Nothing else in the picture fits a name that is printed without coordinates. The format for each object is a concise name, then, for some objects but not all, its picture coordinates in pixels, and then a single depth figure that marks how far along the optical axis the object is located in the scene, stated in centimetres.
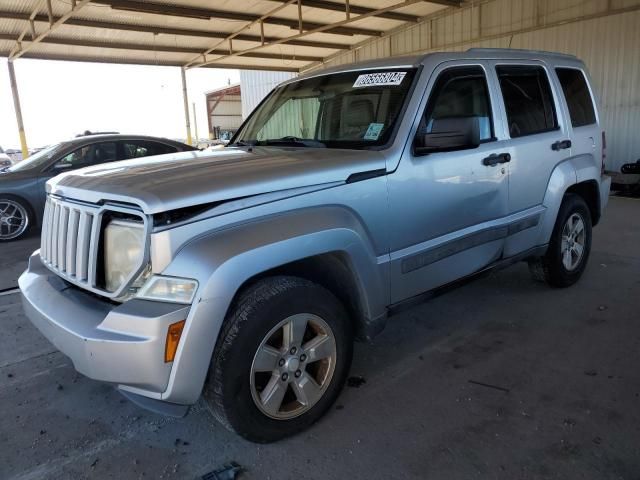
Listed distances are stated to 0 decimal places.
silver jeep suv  217
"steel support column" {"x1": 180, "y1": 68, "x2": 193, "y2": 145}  1772
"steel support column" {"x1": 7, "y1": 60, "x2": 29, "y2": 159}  1510
